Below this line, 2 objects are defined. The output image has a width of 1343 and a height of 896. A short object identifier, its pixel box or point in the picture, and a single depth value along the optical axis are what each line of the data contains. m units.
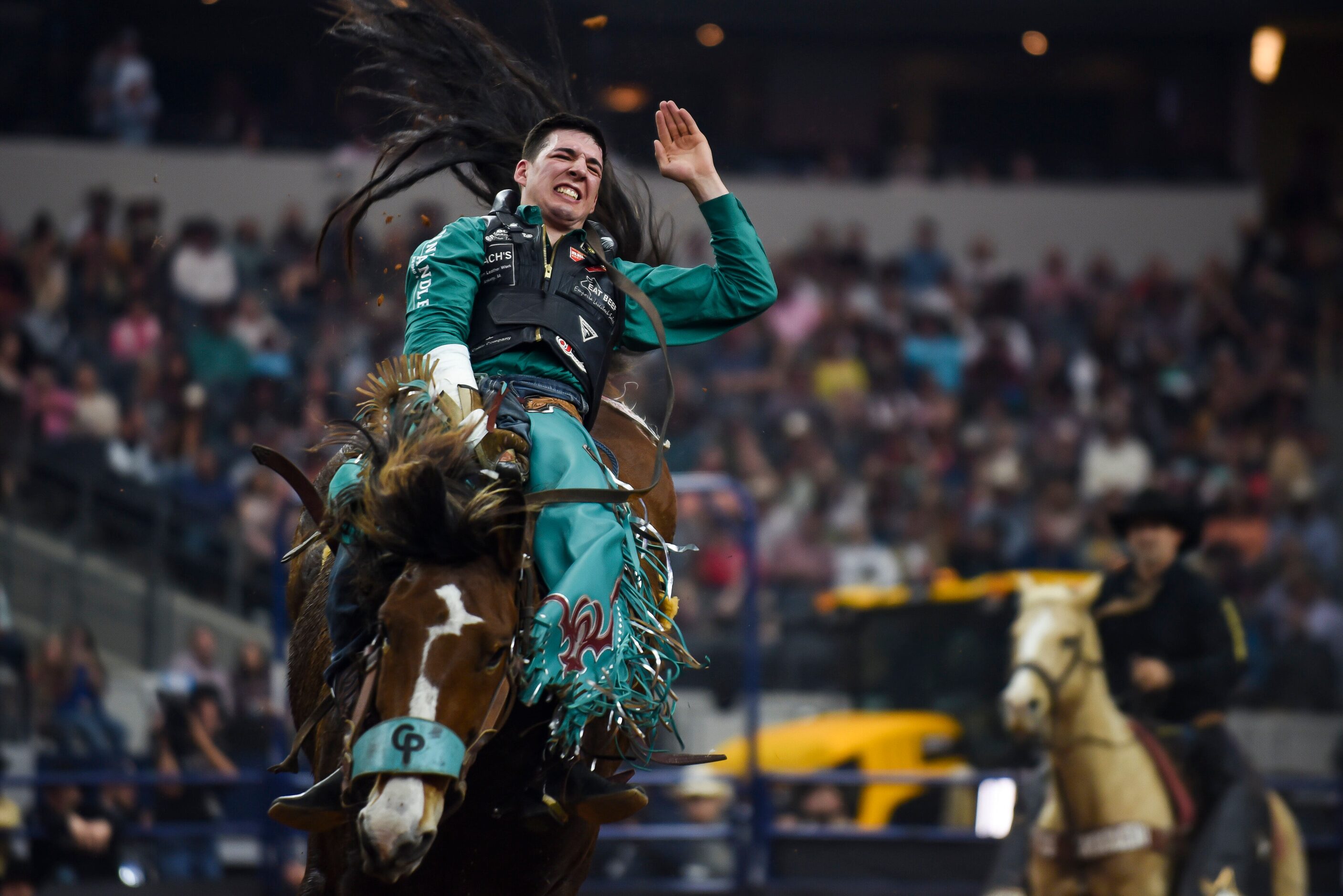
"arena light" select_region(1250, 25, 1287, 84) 37.75
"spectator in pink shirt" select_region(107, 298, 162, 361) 25.34
